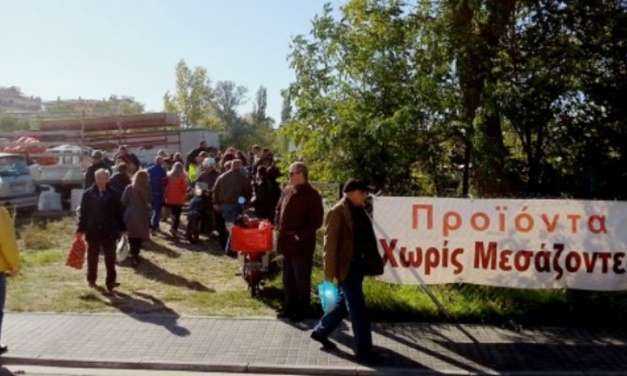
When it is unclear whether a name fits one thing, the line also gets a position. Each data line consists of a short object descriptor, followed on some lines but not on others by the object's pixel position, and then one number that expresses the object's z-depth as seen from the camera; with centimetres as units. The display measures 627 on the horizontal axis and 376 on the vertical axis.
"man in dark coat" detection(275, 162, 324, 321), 815
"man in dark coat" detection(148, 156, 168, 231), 1471
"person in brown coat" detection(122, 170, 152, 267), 1151
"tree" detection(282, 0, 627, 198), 1030
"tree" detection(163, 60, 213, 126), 6041
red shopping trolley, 933
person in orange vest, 1440
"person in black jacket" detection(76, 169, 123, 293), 972
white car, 1852
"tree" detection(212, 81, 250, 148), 6359
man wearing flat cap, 690
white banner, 842
